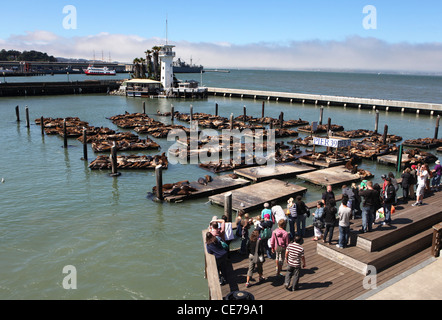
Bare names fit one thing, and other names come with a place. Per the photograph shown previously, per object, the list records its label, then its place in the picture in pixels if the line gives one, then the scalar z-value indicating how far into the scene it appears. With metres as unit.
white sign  23.45
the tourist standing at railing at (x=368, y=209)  9.42
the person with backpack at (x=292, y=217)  10.28
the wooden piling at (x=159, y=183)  16.39
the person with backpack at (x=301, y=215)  10.27
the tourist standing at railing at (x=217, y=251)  8.09
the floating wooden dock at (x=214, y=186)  17.38
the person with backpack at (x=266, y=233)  9.03
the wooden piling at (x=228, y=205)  12.44
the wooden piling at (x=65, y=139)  27.77
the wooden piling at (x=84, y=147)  24.58
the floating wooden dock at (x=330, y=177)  19.75
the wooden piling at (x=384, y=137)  29.78
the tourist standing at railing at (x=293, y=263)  7.69
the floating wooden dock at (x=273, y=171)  20.39
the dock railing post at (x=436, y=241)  9.29
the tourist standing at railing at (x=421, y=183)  11.92
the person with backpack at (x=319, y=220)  9.78
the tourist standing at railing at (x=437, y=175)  14.34
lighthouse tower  67.88
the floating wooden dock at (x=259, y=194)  16.02
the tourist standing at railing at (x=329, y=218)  9.34
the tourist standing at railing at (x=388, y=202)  9.98
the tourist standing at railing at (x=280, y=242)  8.31
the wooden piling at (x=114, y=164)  21.13
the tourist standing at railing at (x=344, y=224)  8.85
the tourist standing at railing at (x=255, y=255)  8.17
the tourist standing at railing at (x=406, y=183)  12.55
